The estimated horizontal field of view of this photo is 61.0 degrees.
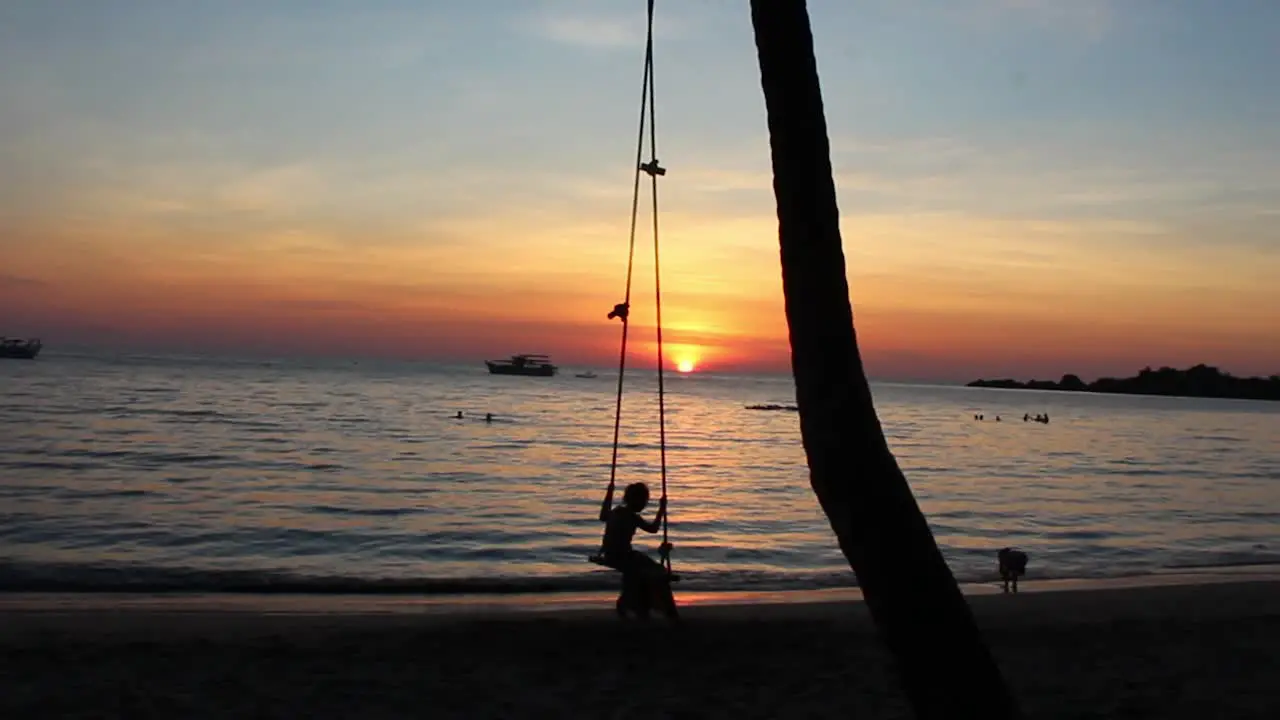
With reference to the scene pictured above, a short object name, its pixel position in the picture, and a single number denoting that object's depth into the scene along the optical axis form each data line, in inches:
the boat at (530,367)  6136.8
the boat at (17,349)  5231.3
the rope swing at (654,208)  303.5
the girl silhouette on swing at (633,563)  365.7
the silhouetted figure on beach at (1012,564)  518.6
